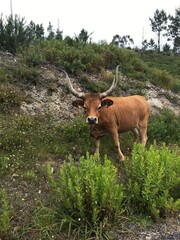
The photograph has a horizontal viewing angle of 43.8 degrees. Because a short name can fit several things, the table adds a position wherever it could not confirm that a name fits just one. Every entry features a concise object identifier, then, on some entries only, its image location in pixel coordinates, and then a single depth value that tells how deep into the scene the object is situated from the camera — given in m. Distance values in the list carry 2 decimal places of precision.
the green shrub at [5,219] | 3.18
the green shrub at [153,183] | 3.54
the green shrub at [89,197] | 3.32
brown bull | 4.60
